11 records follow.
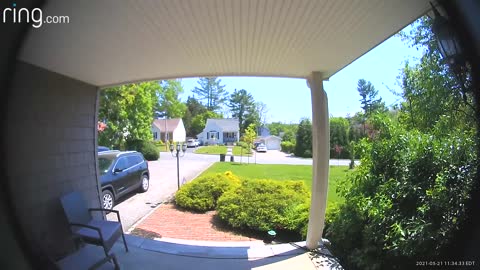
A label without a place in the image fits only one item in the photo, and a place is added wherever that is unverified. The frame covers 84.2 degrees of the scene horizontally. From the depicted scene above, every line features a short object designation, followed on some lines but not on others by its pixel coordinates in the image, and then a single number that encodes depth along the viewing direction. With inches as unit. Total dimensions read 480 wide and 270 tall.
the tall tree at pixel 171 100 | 1297.6
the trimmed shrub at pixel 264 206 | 222.4
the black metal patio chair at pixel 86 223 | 135.9
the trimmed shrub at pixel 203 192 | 296.7
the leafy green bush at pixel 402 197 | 90.8
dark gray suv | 275.7
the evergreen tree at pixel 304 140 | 1099.9
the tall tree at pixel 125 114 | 553.7
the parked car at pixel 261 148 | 1342.3
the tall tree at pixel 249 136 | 866.8
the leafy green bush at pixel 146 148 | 735.1
